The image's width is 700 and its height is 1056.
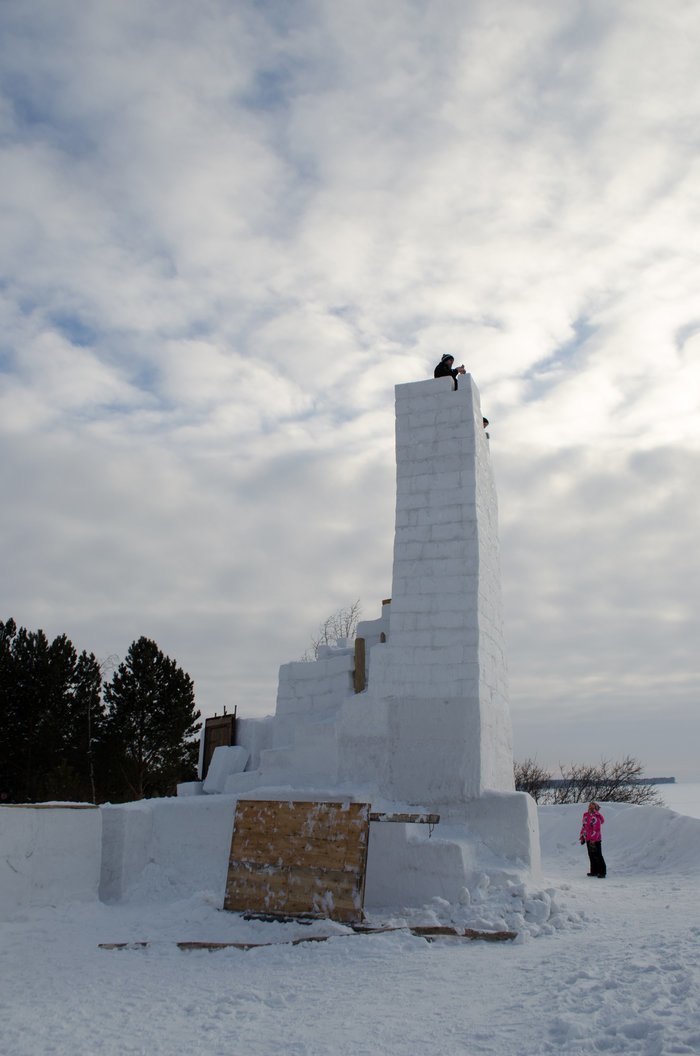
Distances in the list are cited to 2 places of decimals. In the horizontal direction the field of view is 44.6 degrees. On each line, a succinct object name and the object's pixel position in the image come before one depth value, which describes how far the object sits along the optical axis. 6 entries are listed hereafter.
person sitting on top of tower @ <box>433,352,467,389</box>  12.50
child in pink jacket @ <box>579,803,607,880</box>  12.94
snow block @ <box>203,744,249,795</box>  12.65
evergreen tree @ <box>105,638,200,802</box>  31.42
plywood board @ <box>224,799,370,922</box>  8.78
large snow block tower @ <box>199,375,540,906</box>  9.87
